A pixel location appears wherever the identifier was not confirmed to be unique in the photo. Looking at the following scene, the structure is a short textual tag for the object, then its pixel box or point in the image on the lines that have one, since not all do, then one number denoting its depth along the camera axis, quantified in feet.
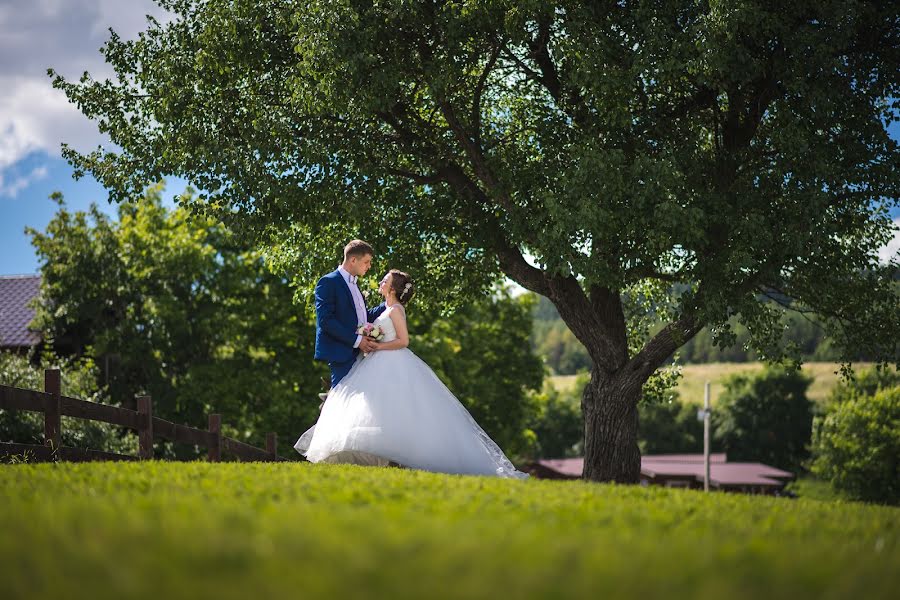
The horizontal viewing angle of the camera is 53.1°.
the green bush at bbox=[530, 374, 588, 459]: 325.83
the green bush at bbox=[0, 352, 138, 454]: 66.59
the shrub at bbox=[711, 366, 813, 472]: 285.43
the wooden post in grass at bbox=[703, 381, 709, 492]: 183.38
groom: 36.47
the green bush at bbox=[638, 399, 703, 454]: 330.54
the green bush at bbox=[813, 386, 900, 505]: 189.98
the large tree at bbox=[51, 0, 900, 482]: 44.55
